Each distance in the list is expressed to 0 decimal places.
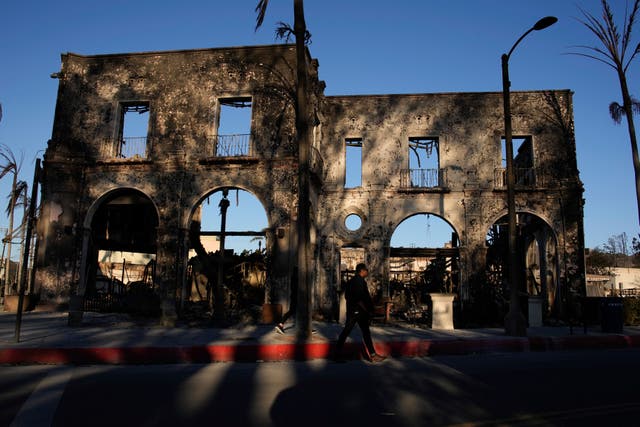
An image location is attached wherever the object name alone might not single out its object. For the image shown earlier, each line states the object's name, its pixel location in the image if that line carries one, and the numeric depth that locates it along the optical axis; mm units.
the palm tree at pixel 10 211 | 17000
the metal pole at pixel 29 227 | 9501
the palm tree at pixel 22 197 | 24906
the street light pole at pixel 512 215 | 11883
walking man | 8367
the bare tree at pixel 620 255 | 75012
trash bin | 12820
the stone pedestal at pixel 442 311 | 14320
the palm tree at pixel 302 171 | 10906
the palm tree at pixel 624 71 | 17000
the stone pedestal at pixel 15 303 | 16953
